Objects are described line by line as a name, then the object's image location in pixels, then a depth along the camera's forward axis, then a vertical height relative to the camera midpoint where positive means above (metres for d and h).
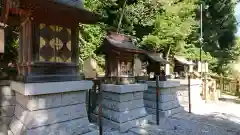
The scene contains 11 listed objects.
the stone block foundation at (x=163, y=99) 6.52 -1.02
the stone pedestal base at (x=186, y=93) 8.66 -1.07
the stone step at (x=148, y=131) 4.97 -1.66
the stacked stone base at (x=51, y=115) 3.31 -0.85
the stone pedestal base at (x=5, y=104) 4.28 -0.77
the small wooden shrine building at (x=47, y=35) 3.32 +0.71
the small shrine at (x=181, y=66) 9.16 +0.23
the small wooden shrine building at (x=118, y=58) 5.17 +0.38
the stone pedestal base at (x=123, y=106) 5.06 -1.02
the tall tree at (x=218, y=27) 16.06 +3.87
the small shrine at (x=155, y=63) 6.55 +0.28
